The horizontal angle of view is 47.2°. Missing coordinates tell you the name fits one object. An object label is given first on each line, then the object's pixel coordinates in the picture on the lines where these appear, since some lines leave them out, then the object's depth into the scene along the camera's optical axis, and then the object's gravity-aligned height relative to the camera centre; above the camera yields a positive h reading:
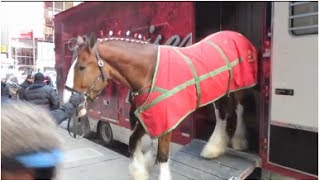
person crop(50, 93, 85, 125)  2.74 -0.36
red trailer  3.35 +0.36
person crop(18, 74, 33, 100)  6.31 -0.39
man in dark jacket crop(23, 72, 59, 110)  5.81 -0.47
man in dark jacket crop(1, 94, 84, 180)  0.87 -0.19
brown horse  3.54 -0.04
